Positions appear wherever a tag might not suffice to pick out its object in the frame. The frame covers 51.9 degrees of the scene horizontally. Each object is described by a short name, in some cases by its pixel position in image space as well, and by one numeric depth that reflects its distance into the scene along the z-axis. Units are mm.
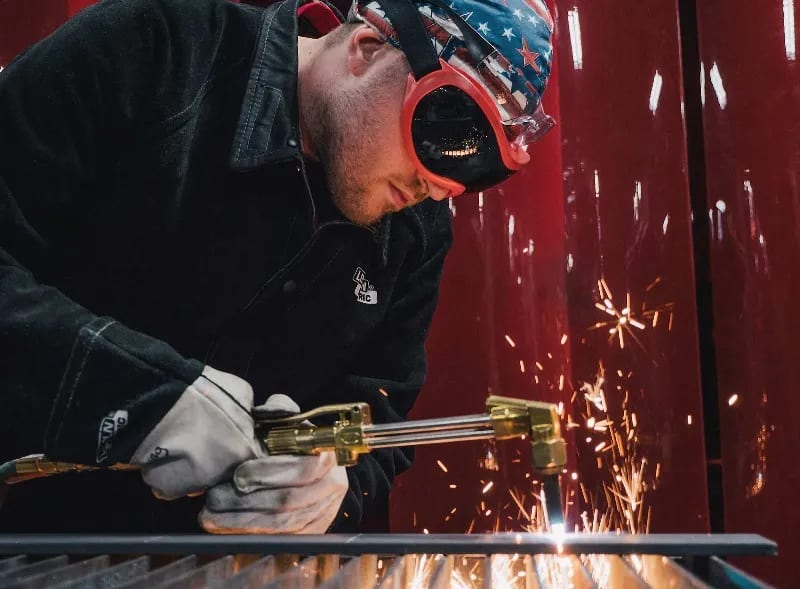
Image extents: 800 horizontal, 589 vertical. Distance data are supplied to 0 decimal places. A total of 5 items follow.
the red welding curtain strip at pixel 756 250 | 2029
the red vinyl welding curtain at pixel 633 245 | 2109
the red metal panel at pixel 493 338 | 2102
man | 1188
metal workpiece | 797
